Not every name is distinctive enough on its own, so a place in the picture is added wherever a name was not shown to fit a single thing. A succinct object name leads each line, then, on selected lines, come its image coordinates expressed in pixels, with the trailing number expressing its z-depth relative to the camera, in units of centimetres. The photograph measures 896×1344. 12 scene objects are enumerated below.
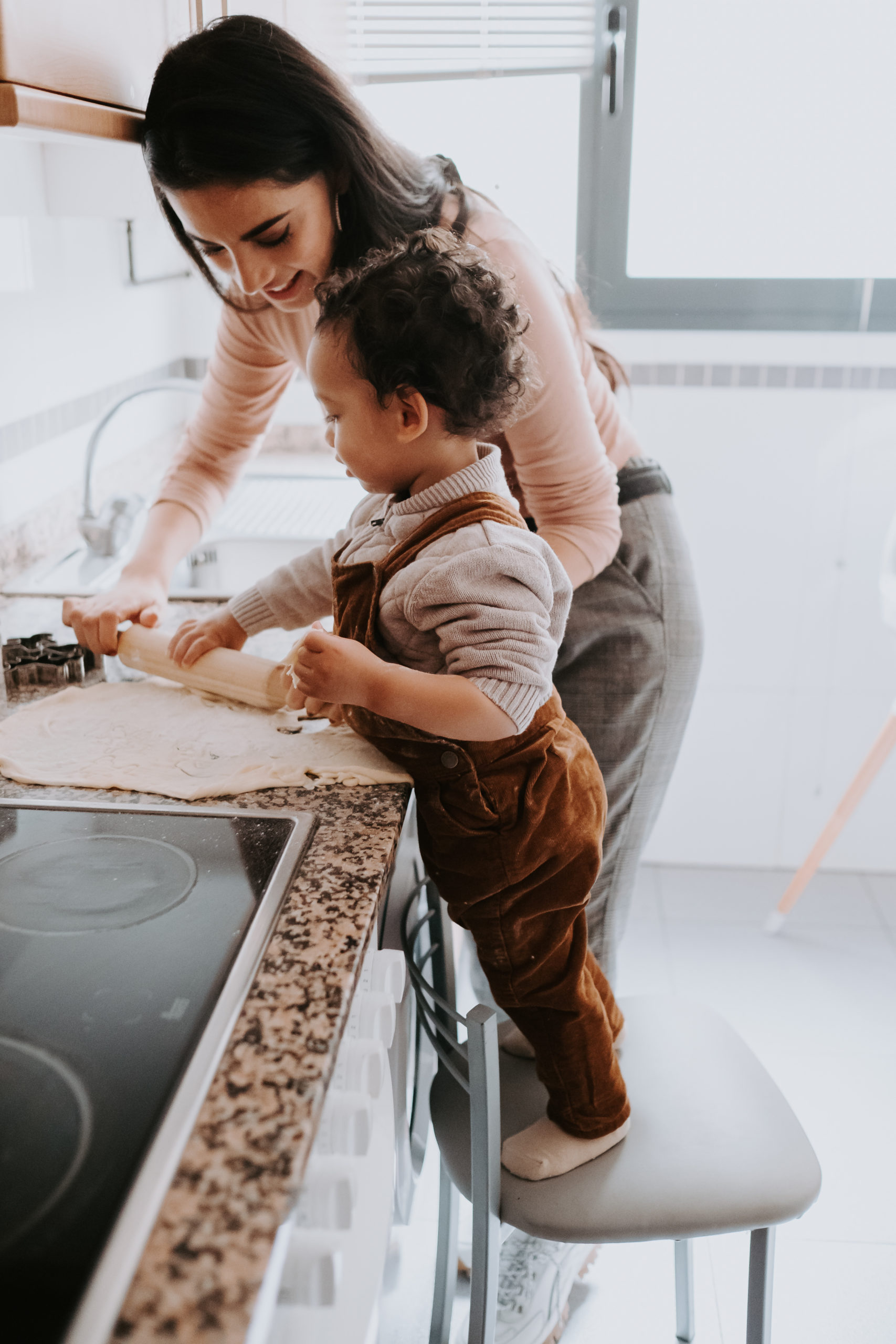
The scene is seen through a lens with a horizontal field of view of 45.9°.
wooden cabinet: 78
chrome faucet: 167
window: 212
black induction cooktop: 48
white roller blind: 212
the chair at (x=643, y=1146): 97
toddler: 85
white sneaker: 134
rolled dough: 93
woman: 95
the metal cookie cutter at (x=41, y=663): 114
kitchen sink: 165
